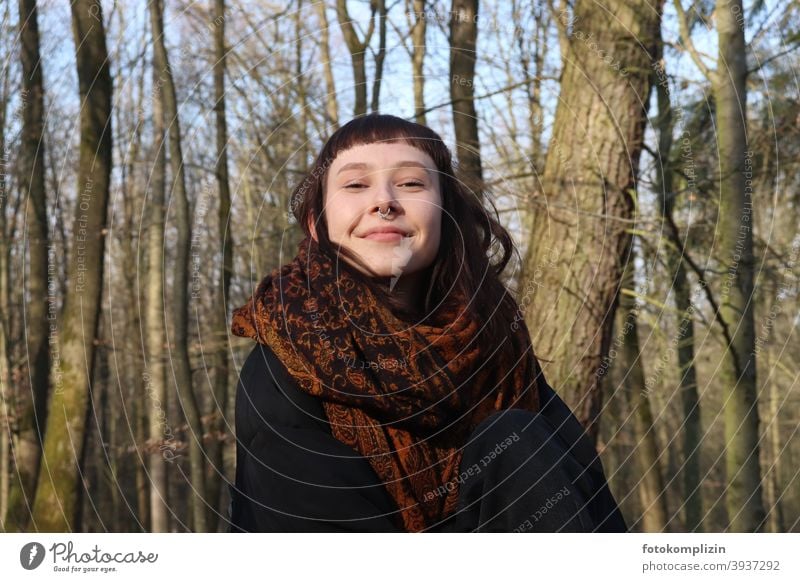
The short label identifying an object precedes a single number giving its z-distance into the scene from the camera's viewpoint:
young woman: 2.68
